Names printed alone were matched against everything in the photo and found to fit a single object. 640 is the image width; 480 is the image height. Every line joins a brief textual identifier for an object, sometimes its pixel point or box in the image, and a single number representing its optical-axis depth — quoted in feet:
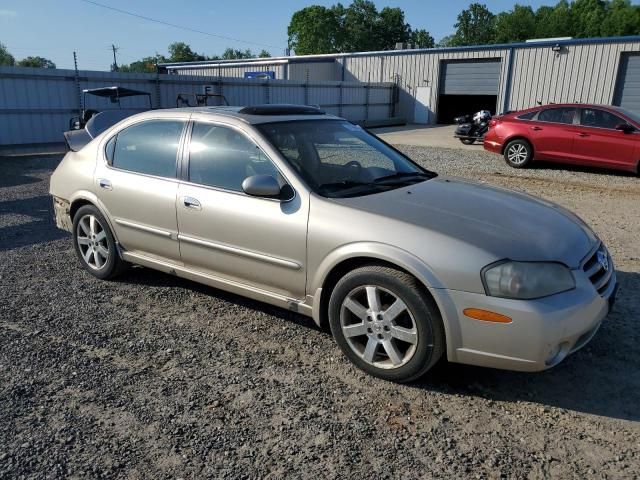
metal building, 79.24
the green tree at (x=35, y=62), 257.55
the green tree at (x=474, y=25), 348.79
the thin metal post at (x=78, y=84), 54.15
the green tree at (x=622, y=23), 257.34
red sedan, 35.83
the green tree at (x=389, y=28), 312.71
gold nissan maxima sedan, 9.57
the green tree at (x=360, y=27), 306.35
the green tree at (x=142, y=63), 323.65
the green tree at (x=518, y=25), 305.53
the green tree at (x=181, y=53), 340.80
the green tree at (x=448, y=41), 358.70
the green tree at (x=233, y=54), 384.84
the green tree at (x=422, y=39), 338.07
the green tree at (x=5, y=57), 260.62
